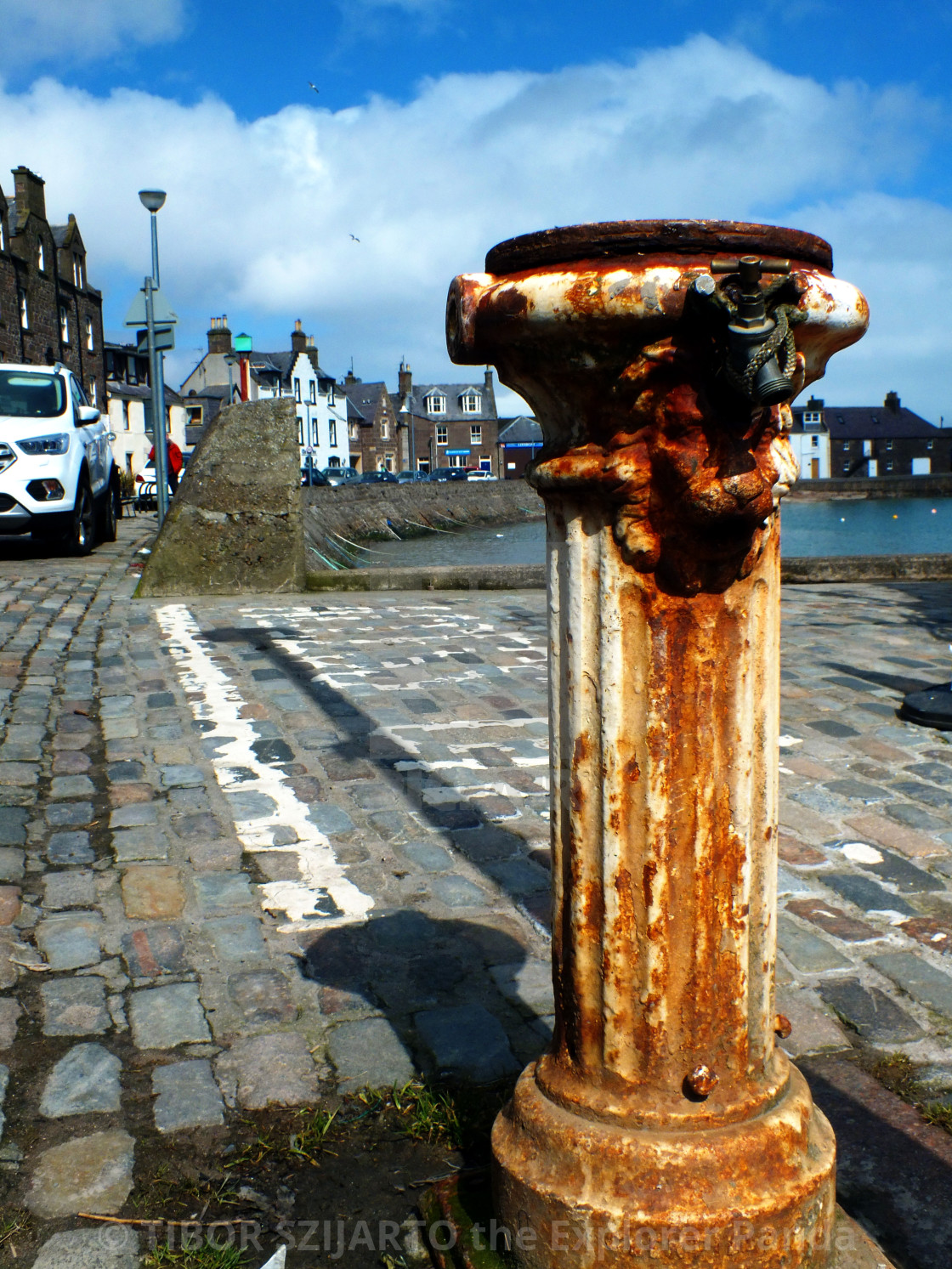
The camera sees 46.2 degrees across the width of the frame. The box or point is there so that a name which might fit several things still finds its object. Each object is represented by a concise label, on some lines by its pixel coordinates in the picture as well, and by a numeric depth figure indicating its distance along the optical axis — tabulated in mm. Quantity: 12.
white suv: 11812
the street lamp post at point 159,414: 16562
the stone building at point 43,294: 40188
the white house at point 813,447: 107500
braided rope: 1540
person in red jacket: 19703
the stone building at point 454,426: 96312
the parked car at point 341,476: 57428
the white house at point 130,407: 56206
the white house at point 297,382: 71250
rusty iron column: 1686
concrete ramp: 10484
